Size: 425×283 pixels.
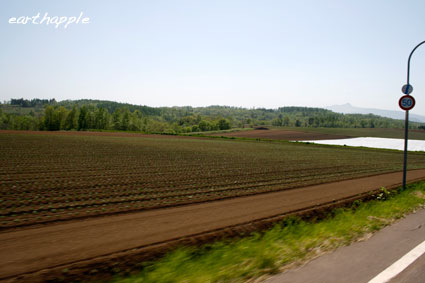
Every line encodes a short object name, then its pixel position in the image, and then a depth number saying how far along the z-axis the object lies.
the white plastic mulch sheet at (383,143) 60.14
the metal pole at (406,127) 12.66
